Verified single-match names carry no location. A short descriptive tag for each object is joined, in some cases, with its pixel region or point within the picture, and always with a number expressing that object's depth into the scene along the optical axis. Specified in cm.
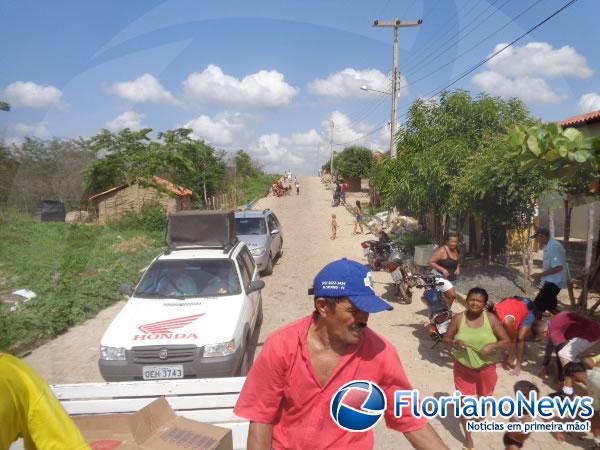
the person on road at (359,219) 2005
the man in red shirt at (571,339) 436
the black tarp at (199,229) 829
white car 500
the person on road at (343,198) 3375
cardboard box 262
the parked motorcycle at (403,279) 930
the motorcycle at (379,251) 1241
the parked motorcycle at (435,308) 650
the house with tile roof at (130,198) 2397
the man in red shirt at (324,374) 214
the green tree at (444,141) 1040
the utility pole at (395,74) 2048
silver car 1206
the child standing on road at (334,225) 1847
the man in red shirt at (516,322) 580
